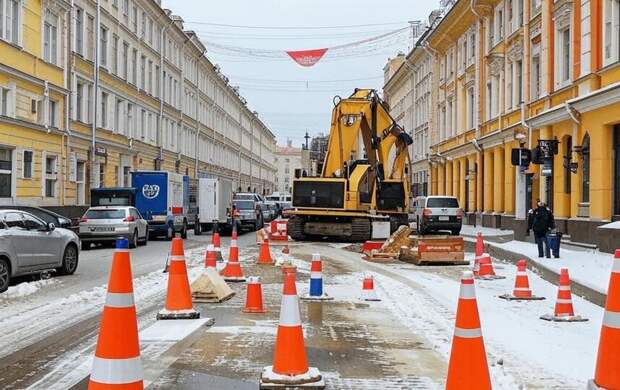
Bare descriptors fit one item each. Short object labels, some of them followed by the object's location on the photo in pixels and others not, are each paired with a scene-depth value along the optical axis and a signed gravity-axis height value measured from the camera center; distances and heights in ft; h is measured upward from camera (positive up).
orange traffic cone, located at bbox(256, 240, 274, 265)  55.11 -4.17
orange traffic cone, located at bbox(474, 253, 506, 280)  47.78 -4.34
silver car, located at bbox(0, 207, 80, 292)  40.37 -2.87
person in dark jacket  55.67 -1.46
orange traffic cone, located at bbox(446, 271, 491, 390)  15.30 -3.28
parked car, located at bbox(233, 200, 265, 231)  119.45 -1.53
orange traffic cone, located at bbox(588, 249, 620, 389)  15.81 -3.19
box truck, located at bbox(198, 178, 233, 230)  112.68 +0.33
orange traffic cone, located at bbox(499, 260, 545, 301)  37.19 -4.48
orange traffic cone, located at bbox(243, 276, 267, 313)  31.32 -4.29
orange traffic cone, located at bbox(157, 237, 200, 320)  28.32 -3.66
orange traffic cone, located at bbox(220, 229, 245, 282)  43.93 -4.18
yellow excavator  78.89 +2.52
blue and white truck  94.22 +0.60
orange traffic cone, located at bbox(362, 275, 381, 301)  36.11 -4.50
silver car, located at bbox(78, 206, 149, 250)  75.77 -2.43
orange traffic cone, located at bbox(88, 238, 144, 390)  13.50 -2.80
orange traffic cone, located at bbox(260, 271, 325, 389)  18.28 -4.11
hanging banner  112.27 +24.38
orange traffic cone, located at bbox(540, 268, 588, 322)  30.42 -4.45
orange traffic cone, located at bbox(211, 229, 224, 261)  50.56 -3.10
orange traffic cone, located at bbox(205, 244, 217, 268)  39.68 -3.11
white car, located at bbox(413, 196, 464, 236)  105.91 -1.33
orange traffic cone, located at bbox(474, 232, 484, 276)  49.52 -3.51
